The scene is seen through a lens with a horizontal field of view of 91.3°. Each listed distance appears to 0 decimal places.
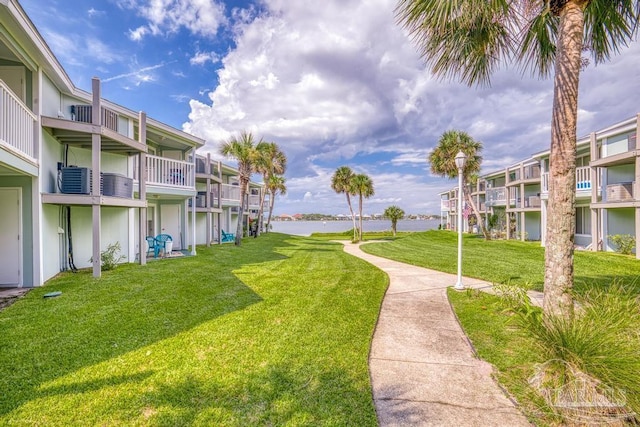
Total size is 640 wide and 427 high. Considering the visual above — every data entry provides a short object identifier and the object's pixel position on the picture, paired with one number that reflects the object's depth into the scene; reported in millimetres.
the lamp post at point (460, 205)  7836
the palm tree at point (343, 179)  31781
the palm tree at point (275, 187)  38031
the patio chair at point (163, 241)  13719
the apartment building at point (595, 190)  14539
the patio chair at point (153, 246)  13359
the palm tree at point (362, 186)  30938
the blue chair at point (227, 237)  25016
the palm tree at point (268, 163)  22891
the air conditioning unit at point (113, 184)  9766
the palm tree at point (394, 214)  39906
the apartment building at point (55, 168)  6668
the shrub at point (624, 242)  14461
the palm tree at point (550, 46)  3867
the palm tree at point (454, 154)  24656
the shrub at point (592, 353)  2658
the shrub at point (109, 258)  9930
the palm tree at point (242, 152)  20625
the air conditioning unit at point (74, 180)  8609
